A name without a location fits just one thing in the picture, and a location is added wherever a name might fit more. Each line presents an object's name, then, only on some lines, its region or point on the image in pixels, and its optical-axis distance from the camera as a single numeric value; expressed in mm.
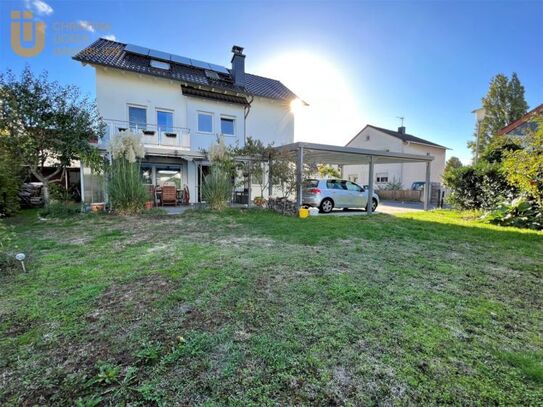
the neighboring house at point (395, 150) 23625
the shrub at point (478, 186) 9484
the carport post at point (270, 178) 11332
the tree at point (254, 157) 11138
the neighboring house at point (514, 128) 15575
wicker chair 11953
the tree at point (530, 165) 6414
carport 9531
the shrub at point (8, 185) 8282
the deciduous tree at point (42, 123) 8984
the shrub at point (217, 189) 10148
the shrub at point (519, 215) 7412
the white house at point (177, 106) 11971
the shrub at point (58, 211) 8681
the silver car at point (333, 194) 10672
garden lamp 3419
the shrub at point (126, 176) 8758
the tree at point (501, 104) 26844
